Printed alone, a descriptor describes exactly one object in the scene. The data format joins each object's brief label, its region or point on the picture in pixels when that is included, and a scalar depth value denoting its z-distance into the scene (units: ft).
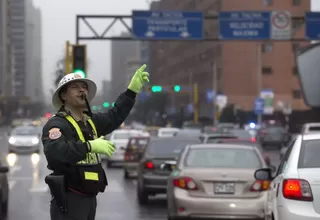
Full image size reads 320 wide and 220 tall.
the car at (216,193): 42.60
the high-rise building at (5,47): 595.88
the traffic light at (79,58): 81.92
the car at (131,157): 88.53
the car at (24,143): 144.05
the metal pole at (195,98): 222.15
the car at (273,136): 178.39
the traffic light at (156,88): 178.70
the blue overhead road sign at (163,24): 118.01
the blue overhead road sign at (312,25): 118.93
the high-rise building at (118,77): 570.46
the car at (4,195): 49.75
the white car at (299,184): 26.12
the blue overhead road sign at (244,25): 120.98
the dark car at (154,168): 60.23
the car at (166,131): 141.69
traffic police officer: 18.99
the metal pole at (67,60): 82.81
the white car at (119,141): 108.47
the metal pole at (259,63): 253.03
